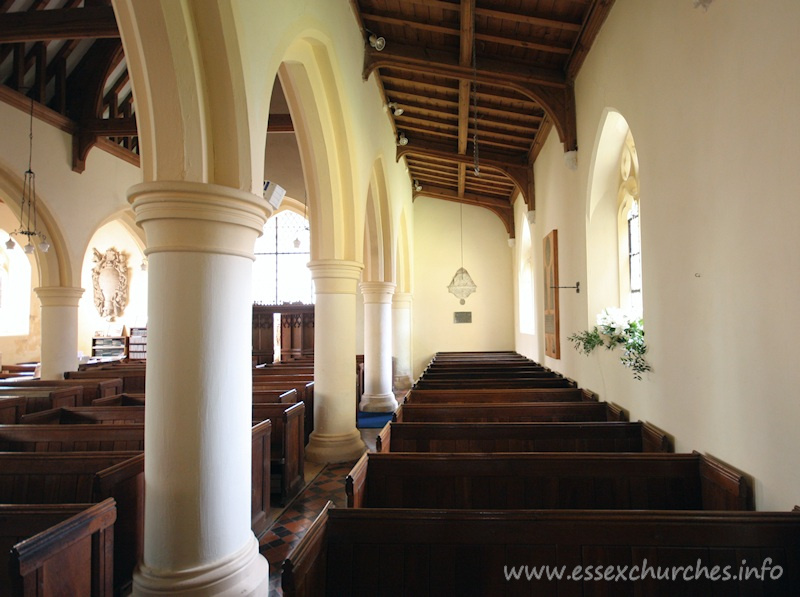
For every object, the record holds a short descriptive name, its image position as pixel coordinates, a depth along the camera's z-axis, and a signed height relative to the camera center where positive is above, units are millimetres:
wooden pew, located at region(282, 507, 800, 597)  1929 -828
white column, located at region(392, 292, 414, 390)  11531 -155
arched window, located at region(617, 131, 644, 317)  4949 +969
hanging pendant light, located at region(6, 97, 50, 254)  7734 +1991
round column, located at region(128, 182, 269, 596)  2449 -316
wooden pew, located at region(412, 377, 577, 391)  6387 -665
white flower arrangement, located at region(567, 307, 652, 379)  4016 -60
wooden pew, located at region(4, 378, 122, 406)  6418 -649
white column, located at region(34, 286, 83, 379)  8219 +75
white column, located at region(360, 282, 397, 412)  8508 -259
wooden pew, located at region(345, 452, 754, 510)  2938 -869
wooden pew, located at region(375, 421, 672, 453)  3814 -800
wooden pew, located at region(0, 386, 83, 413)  5552 -686
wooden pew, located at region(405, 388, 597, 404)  5414 -691
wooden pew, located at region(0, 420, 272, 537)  3719 -777
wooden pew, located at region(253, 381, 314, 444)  6039 -692
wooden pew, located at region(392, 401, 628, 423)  4699 -753
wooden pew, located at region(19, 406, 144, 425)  4395 -712
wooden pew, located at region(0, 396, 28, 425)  5125 -744
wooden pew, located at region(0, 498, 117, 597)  1921 -855
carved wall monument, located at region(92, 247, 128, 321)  14586 +1485
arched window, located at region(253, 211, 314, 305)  14320 +1929
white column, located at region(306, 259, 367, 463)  5609 -344
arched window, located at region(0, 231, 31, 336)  12773 +1083
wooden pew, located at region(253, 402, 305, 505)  4398 -1009
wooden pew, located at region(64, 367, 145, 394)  7504 -620
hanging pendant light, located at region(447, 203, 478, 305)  13461 +1181
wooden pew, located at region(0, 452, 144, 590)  2916 -826
